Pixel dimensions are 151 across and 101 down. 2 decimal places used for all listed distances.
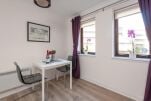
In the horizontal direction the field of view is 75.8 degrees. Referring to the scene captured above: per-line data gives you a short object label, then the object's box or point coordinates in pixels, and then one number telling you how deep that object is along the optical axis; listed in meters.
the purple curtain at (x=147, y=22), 1.64
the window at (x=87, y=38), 2.99
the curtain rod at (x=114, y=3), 2.09
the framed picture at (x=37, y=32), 2.60
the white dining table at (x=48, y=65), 1.93
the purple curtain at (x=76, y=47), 3.12
